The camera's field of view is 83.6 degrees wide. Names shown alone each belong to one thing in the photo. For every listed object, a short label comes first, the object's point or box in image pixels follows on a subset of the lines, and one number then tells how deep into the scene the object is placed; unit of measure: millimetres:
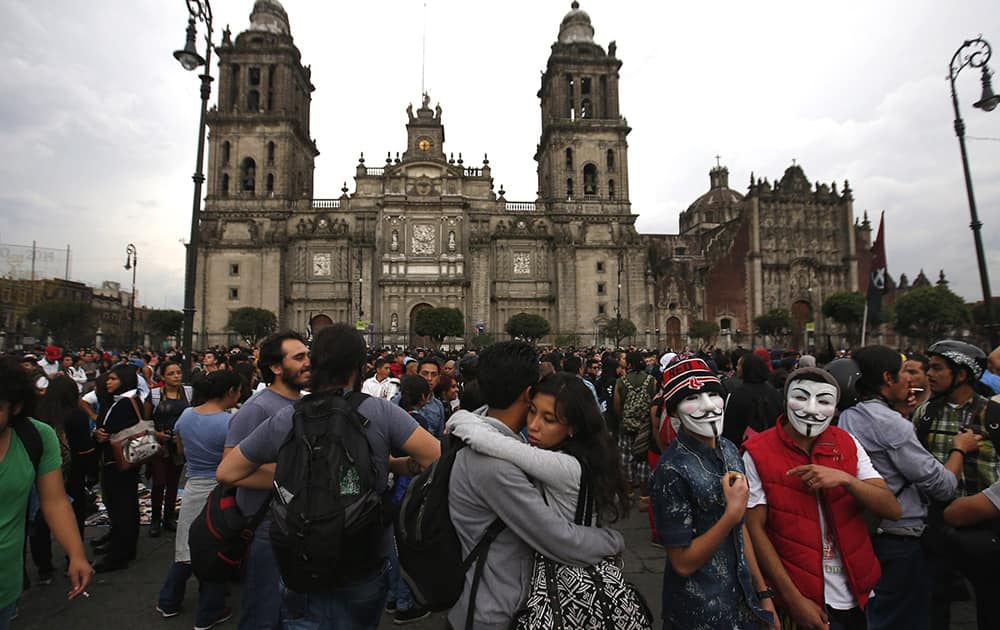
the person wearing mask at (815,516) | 2744
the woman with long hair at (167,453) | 6434
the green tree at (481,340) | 36584
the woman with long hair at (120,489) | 5664
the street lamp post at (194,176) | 8859
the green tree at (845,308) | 40000
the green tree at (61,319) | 44656
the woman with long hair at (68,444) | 5359
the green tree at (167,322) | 44500
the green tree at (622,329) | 39056
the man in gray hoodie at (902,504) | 3252
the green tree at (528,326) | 38750
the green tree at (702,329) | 41625
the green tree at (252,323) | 38469
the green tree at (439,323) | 37656
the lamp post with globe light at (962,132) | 10078
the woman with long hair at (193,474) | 4547
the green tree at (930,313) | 36656
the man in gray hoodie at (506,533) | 2016
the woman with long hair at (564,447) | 2041
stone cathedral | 42906
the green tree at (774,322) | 40719
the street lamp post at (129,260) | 29547
